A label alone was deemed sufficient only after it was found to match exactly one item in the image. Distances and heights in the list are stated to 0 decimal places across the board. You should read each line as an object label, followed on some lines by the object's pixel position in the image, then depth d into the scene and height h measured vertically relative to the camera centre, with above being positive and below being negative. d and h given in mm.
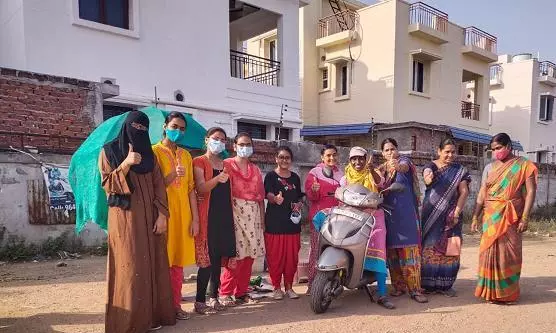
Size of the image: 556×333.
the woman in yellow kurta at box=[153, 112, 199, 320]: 3533 -515
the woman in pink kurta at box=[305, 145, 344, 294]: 4344 -482
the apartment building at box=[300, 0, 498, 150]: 16031 +3274
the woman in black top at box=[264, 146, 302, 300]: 4180 -812
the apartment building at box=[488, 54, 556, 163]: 21953 +2051
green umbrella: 3406 -312
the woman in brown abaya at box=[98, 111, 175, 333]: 3080 -659
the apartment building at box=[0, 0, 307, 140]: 8297 +2056
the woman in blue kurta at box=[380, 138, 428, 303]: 4184 -824
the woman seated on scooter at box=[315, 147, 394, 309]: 4055 -864
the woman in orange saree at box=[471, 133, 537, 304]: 4023 -857
